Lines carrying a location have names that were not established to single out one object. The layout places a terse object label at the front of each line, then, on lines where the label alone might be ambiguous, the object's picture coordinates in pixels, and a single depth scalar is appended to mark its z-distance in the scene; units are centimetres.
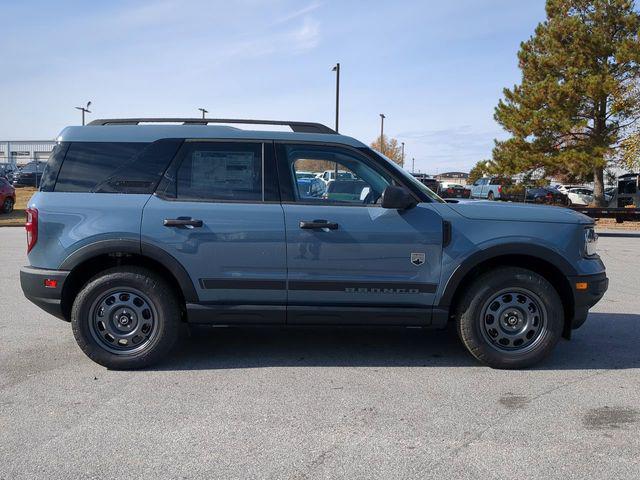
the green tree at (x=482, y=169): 2727
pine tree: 2325
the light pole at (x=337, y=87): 2825
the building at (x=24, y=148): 10306
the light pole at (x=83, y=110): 4500
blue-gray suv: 450
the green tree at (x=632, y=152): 2178
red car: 2150
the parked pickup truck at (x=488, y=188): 2855
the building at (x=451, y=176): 8531
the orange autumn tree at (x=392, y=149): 7654
